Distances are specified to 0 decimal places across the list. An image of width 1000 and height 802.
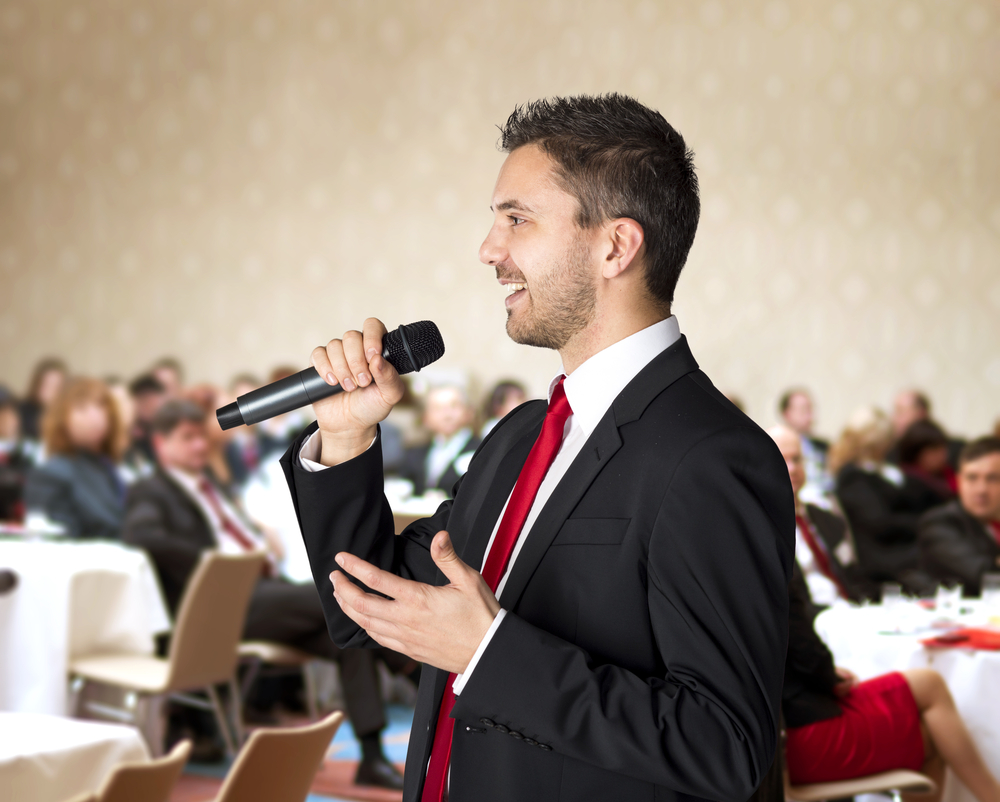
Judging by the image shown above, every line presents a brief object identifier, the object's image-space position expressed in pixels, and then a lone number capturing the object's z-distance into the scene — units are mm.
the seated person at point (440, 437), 7195
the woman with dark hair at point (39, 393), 9188
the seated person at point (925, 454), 6938
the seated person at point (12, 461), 6188
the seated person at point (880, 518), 6156
